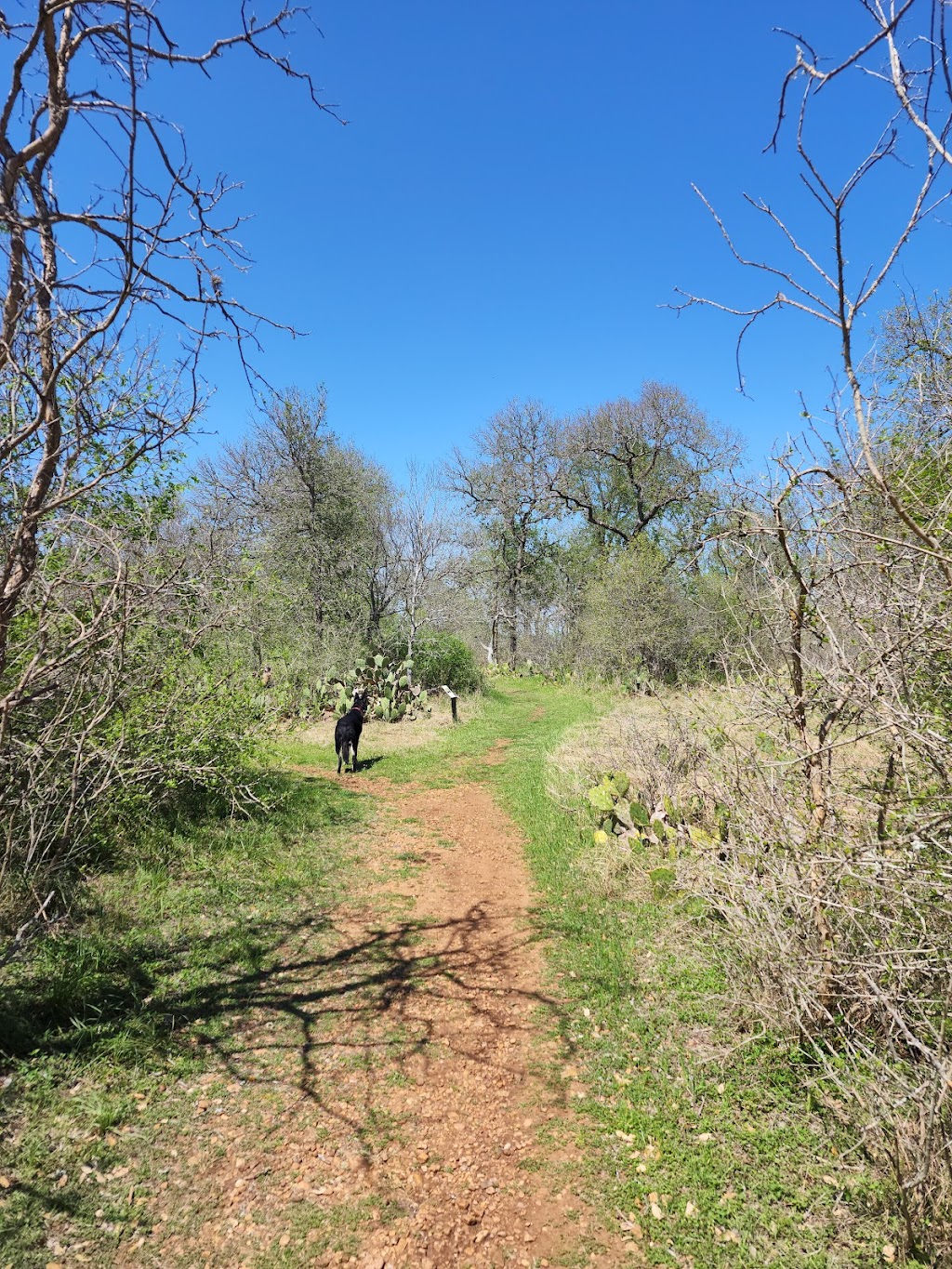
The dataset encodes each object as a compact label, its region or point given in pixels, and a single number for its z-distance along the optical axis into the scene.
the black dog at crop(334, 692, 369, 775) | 10.02
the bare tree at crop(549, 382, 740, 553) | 25.27
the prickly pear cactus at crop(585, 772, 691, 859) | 6.22
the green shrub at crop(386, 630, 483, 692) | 18.30
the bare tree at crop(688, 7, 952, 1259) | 2.27
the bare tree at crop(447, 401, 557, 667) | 28.84
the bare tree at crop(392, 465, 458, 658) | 17.89
